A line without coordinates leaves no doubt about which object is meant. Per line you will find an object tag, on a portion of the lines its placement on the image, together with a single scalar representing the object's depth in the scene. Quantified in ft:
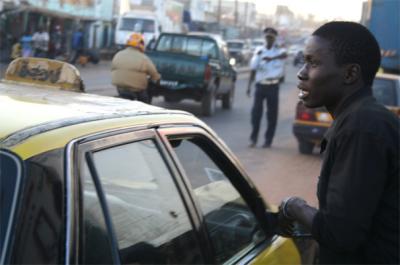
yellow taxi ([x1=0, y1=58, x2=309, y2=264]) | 5.49
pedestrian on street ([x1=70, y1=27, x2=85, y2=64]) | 94.38
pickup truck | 47.42
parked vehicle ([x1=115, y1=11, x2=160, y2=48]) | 101.96
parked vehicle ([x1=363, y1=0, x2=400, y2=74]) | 55.01
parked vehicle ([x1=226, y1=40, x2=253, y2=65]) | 138.23
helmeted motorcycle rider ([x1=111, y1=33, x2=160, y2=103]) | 31.58
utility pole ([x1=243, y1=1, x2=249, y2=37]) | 251.48
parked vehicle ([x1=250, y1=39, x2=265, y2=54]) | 180.08
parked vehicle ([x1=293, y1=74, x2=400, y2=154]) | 31.24
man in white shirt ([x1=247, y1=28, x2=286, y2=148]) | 33.40
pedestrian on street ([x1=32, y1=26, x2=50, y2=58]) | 82.62
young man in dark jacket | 6.04
